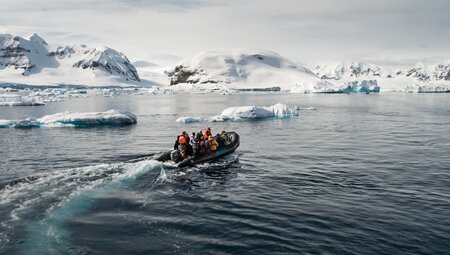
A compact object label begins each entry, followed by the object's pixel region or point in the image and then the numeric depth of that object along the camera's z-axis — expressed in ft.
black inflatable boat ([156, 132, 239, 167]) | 85.76
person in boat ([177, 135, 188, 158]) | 86.48
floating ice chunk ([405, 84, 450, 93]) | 558.44
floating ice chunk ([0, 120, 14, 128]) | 157.17
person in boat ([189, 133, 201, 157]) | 88.89
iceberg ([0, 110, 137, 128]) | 156.41
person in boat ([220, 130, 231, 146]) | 100.27
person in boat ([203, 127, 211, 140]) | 96.15
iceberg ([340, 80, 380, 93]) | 516.08
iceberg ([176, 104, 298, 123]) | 178.81
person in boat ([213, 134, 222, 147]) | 98.44
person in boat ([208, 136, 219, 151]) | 94.12
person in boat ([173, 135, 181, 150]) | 91.20
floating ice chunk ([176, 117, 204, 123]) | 178.19
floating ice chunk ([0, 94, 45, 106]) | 290.56
